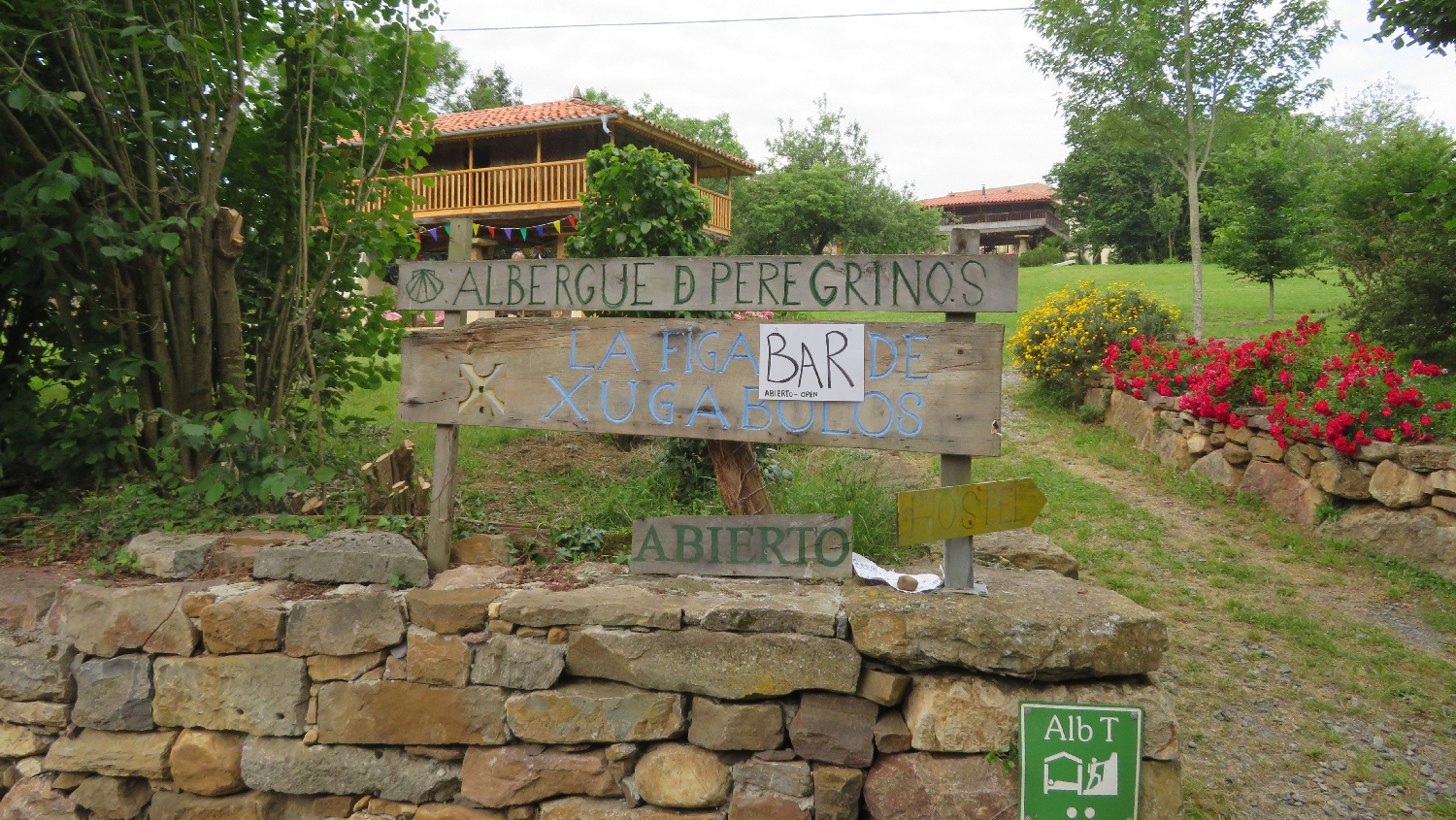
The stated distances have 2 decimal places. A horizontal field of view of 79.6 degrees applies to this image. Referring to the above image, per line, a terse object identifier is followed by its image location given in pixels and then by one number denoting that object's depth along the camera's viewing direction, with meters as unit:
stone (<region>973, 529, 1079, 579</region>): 3.41
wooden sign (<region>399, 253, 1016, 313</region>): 2.76
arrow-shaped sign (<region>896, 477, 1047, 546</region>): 2.73
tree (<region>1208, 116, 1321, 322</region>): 12.72
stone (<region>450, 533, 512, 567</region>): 3.32
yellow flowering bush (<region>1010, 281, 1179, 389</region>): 9.26
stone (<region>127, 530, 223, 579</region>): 3.18
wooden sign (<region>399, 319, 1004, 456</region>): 2.77
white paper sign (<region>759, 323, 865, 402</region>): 2.86
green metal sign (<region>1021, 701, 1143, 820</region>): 2.46
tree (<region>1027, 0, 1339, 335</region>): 10.82
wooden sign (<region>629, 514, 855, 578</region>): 2.98
